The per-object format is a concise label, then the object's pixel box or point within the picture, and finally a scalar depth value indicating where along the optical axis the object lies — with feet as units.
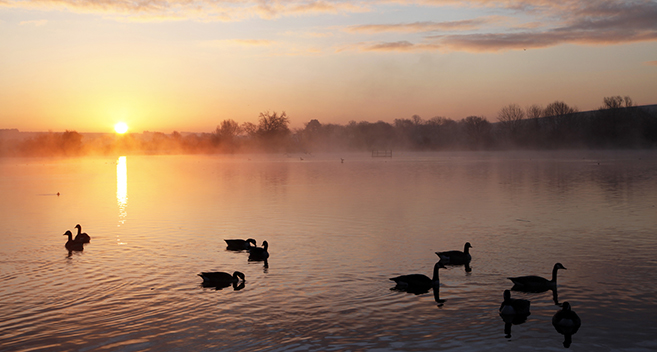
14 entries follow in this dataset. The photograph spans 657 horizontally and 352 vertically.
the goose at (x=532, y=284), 44.75
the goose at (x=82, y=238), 67.00
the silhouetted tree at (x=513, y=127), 574.56
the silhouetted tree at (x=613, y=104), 485.03
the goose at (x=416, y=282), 45.44
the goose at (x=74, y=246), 64.13
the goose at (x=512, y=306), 38.42
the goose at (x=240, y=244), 64.49
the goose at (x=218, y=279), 47.98
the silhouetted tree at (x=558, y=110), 568.82
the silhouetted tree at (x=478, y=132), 619.67
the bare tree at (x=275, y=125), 620.49
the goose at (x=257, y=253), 58.49
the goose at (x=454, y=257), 53.62
